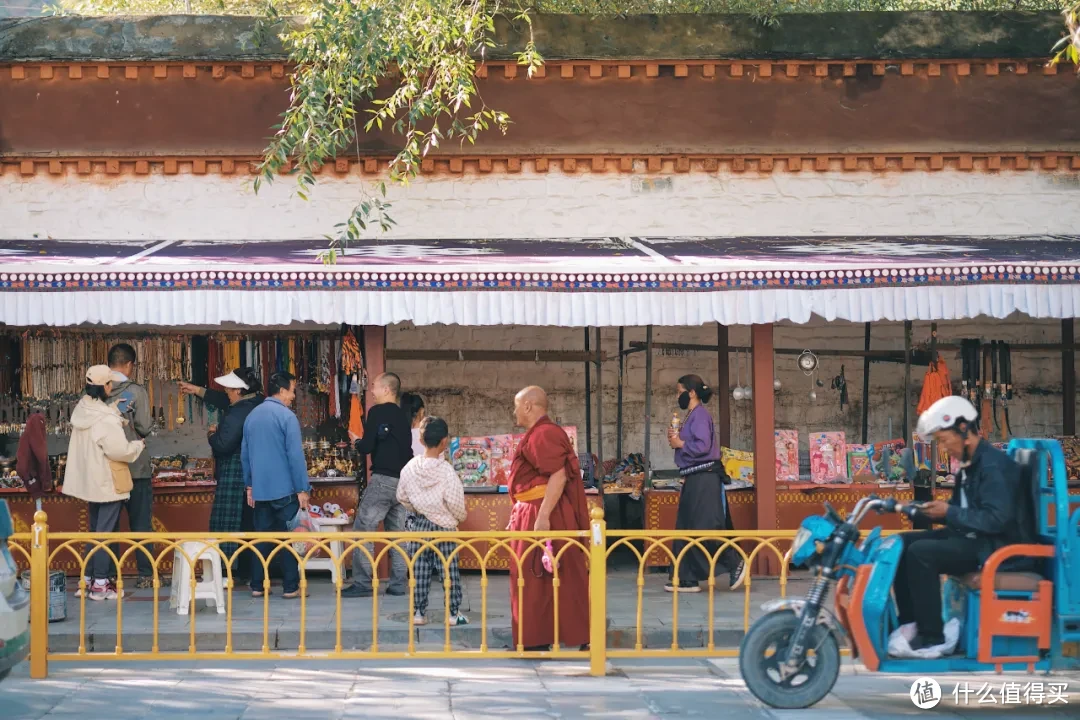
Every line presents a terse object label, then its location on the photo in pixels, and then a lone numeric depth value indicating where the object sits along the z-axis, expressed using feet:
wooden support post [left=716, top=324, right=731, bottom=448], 40.50
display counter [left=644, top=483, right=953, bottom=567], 37.52
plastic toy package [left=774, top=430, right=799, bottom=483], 39.42
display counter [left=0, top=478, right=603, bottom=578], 36.81
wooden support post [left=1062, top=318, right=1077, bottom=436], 43.29
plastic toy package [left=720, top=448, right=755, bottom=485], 38.81
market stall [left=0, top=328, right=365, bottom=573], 37.27
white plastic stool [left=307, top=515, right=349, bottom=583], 35.60
